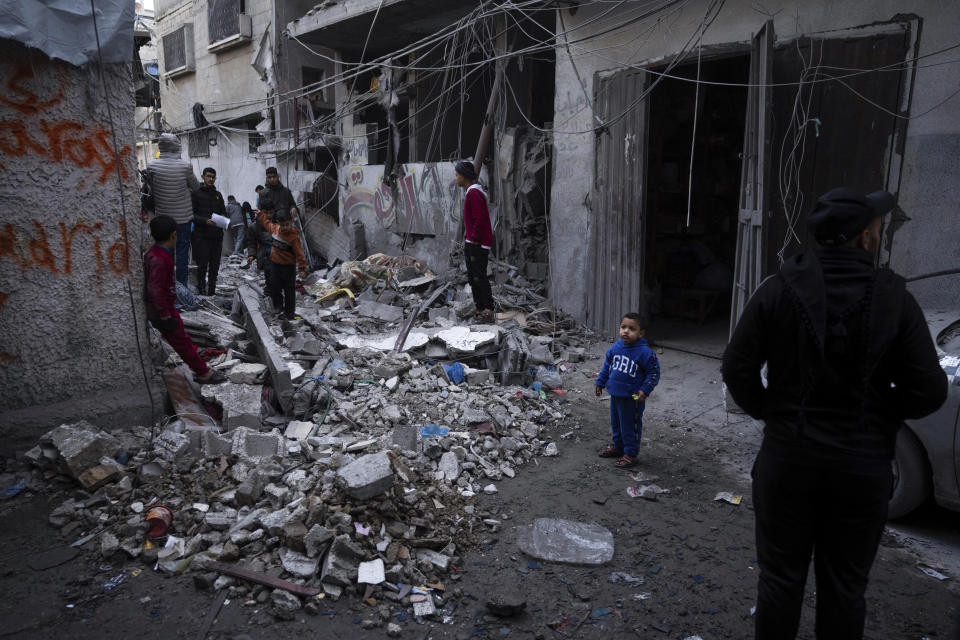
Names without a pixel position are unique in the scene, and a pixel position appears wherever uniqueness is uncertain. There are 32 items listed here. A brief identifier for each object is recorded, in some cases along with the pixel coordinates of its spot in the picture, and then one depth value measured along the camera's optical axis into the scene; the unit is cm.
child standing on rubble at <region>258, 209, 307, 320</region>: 739
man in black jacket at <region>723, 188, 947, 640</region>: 193
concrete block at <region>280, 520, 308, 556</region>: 305
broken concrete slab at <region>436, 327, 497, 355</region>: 646
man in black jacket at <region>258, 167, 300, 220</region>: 999
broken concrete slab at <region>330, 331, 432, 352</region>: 667
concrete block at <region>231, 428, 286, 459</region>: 402
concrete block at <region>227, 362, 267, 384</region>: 514
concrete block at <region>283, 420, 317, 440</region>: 455
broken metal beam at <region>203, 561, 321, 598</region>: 288
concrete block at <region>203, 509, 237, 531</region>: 330
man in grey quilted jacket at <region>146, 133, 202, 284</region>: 684
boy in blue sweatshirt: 423
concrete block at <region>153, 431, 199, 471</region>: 387
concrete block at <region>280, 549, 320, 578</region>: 298
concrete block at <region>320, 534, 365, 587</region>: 292
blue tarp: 359
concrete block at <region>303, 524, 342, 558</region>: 304
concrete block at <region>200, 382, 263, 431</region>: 445
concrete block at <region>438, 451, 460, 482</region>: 413
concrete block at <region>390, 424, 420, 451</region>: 445
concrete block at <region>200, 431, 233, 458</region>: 398
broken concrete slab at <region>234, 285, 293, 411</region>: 493
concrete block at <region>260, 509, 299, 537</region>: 313
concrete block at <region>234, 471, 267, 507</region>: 349
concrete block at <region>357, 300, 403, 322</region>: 832
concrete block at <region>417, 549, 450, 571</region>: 316
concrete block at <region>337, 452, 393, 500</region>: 325
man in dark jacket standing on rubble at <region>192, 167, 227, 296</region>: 843
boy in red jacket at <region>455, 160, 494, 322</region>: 749
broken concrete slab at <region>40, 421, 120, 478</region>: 364
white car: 330
